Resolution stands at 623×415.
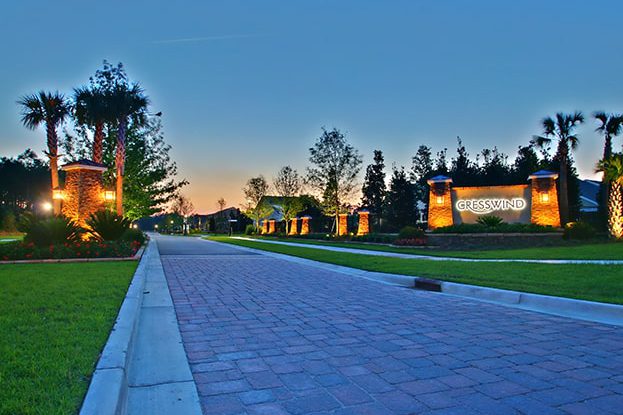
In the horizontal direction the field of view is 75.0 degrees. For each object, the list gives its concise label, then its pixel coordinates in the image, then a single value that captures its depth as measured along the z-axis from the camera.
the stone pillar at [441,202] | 27.17
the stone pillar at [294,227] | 47.18
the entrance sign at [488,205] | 26.56
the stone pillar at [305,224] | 44.69
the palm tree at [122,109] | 22.38
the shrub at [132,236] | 21.06
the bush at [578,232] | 22.45
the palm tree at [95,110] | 22.19
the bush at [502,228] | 23.19
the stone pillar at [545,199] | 24.94
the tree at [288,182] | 50.22
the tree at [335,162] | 37.34
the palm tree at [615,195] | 22.39
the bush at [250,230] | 59.47
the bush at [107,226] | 16.73
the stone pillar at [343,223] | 38.81
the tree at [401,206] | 44.53
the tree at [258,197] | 55.69
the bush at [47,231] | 14.20
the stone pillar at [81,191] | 18.14
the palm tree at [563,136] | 27.42
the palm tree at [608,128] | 26.09
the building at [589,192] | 40.70
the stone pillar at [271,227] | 52.69
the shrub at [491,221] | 24.62
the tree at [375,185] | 53.91
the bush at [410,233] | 23.97
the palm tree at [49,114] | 21.73
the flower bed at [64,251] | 13.09
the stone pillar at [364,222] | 36.78
